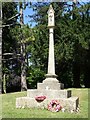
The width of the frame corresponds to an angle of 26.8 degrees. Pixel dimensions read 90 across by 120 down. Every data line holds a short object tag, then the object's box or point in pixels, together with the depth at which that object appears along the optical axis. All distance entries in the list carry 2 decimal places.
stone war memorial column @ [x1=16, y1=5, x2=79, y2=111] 6.46
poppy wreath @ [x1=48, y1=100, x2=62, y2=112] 6.24
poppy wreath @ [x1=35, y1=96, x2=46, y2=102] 6.67
